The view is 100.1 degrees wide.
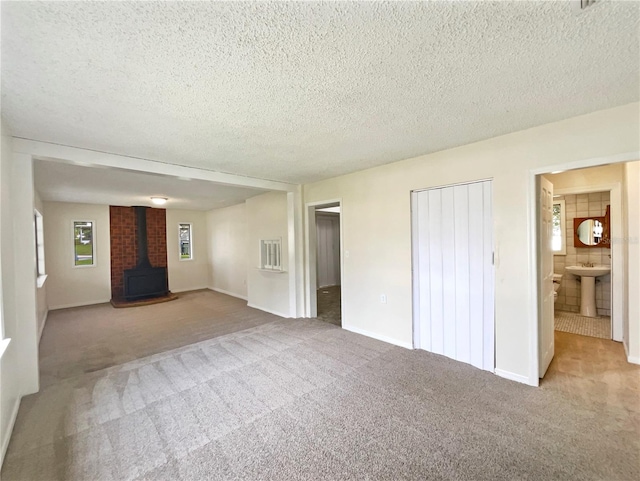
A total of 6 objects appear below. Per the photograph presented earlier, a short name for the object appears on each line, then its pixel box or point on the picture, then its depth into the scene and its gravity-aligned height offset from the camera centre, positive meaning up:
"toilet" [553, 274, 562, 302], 4.55 -0.85
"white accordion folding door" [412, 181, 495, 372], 2.85 -0.45
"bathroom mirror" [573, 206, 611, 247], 4.47 -0.02
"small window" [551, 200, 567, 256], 4.88 +0.01
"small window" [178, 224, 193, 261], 7.93 -0.09
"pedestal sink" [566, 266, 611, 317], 4.31 -0.96
